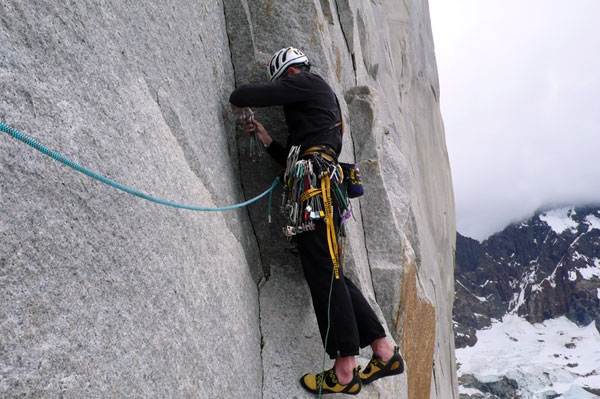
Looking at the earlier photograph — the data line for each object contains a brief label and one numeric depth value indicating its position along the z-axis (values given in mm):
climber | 4164
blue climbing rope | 1947
